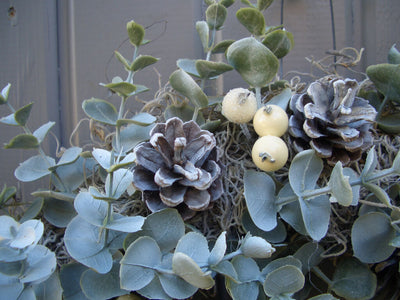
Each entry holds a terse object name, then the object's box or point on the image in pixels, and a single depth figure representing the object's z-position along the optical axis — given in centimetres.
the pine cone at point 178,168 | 41
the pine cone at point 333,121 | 42
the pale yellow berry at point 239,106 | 43
